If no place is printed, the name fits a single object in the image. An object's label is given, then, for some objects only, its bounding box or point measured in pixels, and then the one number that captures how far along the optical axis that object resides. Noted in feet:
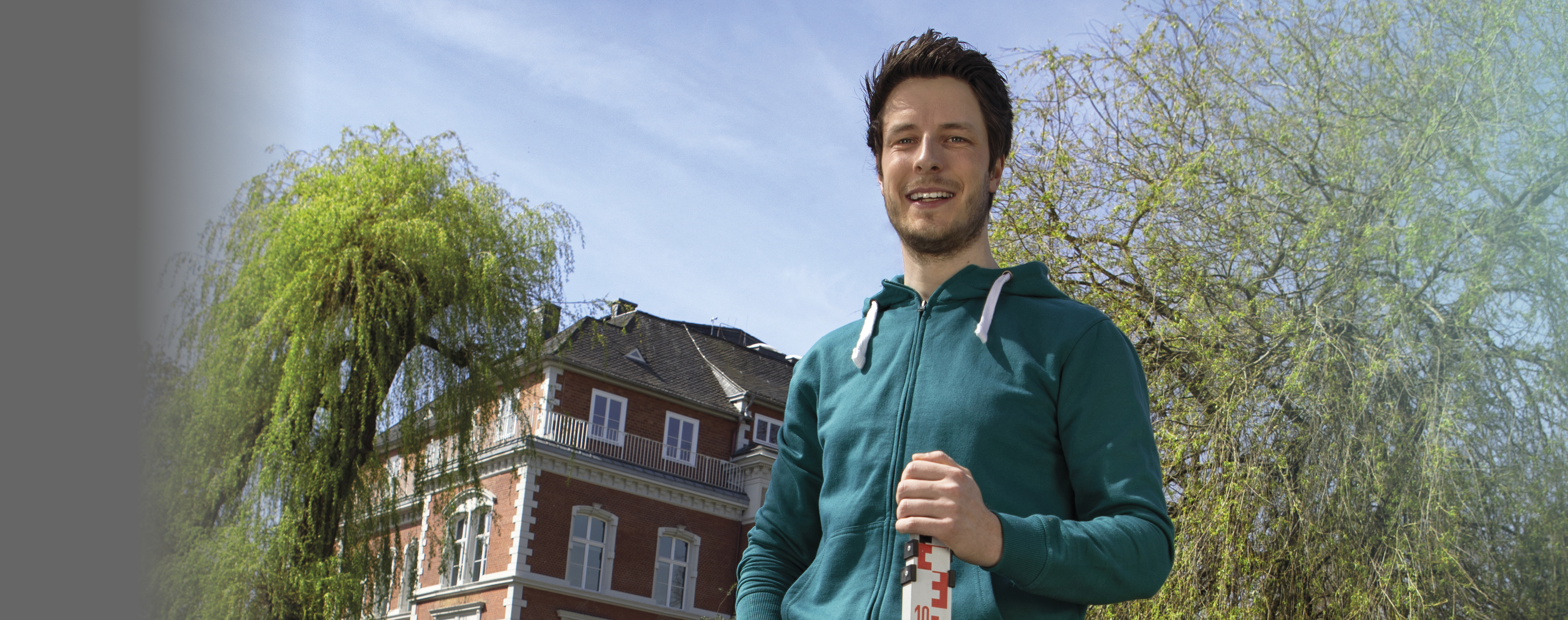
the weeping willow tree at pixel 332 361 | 36.76
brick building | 91.66
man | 4.93
